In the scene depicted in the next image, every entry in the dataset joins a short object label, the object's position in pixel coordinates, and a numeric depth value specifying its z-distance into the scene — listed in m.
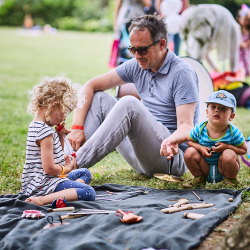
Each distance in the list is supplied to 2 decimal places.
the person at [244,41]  8.73
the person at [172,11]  7.41
